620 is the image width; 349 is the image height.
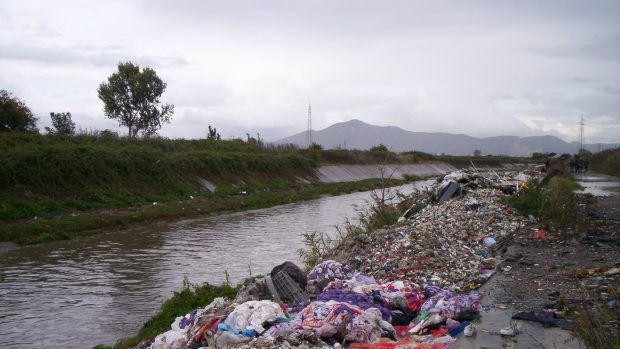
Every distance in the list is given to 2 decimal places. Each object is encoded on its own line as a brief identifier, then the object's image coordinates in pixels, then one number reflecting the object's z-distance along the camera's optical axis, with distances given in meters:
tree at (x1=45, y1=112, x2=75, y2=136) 31.48
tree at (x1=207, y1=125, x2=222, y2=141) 43.72
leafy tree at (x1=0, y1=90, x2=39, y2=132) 28.12
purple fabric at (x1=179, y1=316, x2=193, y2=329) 7.07
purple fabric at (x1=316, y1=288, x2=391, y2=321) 6.53
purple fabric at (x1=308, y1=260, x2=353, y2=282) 8.40
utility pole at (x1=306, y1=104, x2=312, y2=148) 66.39
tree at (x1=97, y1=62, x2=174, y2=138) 40.31
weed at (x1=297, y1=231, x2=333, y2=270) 11.21
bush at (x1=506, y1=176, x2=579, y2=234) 11.30
